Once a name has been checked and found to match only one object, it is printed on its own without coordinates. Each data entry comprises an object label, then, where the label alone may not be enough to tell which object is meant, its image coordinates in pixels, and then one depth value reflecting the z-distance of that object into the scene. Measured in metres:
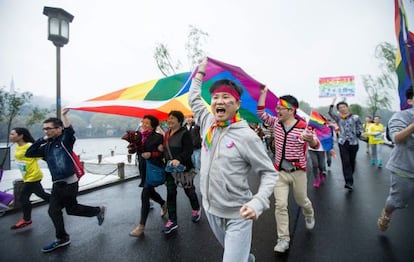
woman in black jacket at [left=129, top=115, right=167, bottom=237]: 3.63
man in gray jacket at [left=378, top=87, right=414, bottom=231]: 2.57
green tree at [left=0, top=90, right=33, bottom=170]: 7.75
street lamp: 5.81
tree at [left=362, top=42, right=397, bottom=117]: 17.86
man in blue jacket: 3.23
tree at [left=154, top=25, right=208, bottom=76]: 13.95
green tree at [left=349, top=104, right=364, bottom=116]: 32.70
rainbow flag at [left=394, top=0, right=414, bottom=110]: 2.12
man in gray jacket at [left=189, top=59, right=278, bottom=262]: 1.80
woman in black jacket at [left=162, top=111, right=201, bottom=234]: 3.69
